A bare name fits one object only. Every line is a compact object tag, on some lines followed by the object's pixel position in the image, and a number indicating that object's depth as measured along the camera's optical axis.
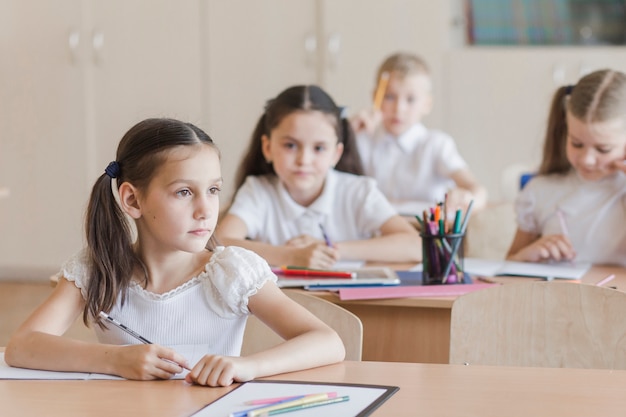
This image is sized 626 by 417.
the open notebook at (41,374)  2.22
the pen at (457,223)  3.44
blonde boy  5.91
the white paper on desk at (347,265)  3.74
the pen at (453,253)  3.43
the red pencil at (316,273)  3.53
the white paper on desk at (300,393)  1.89
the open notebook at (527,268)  3.56
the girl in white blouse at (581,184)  3.83
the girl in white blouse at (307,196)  4.03
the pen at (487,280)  3.46
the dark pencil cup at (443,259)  3.44
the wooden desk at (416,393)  1.92
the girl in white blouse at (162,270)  2.48
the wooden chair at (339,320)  2.59
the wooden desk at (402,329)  3.30
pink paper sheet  3.26
